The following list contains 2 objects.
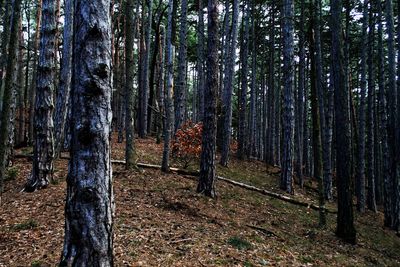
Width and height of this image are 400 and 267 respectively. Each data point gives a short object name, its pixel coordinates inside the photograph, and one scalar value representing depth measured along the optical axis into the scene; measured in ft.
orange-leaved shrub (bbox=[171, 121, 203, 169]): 40.11
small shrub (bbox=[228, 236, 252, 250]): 20.16
